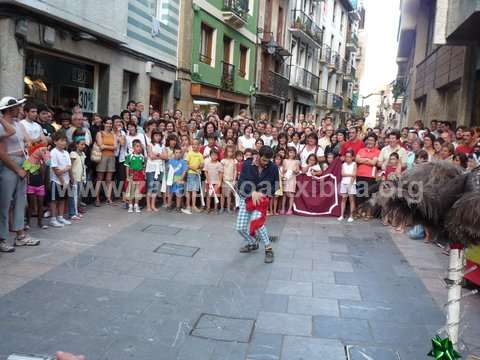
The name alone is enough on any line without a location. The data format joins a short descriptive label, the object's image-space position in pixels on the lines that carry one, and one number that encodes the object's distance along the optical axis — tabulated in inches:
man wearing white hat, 242.8
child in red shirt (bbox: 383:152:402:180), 382.1
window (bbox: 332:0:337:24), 1613.2
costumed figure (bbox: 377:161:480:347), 107.6
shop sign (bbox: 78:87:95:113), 500.1
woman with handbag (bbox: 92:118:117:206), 388.8
